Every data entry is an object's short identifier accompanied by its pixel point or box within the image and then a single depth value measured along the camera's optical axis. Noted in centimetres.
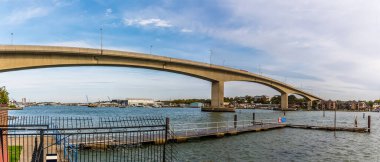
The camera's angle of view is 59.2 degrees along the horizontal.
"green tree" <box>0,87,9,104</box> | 9068
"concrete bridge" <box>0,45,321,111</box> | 4919
